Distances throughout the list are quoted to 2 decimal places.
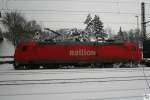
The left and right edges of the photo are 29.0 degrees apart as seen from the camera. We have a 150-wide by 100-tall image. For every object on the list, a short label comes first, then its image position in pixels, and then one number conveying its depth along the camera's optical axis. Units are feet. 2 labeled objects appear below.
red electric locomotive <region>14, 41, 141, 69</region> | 73.97
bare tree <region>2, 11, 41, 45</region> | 164.55
